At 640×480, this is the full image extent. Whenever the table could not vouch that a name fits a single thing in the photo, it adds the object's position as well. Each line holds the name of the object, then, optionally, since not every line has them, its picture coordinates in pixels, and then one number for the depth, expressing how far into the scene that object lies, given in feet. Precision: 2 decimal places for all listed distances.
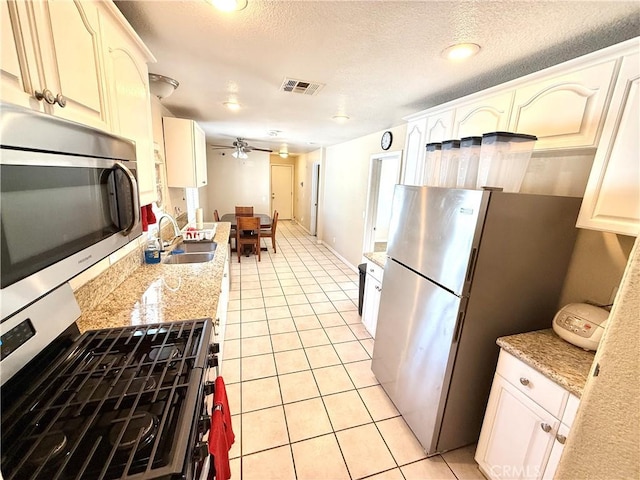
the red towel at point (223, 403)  2.95
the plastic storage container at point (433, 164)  5.73
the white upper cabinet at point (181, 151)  8.93
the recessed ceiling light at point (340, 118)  9.36
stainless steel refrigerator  4.23
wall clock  11.28
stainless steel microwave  1.65
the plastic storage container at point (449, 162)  5.24
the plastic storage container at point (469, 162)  4.83
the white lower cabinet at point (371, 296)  8.21
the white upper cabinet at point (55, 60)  2.03
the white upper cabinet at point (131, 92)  3.48
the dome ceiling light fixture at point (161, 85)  6.17
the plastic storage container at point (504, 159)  4.36
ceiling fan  15.68
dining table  17.43
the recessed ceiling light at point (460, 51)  4.29
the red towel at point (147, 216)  5.71
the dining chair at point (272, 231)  17.60
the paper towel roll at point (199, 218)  10.69
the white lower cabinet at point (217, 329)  4.65
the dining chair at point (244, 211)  18.47
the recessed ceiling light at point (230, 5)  3.42
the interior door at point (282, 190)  29.60
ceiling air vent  6.25
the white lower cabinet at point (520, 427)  3.64
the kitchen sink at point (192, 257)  7.80
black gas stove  1.85
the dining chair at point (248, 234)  15.52
